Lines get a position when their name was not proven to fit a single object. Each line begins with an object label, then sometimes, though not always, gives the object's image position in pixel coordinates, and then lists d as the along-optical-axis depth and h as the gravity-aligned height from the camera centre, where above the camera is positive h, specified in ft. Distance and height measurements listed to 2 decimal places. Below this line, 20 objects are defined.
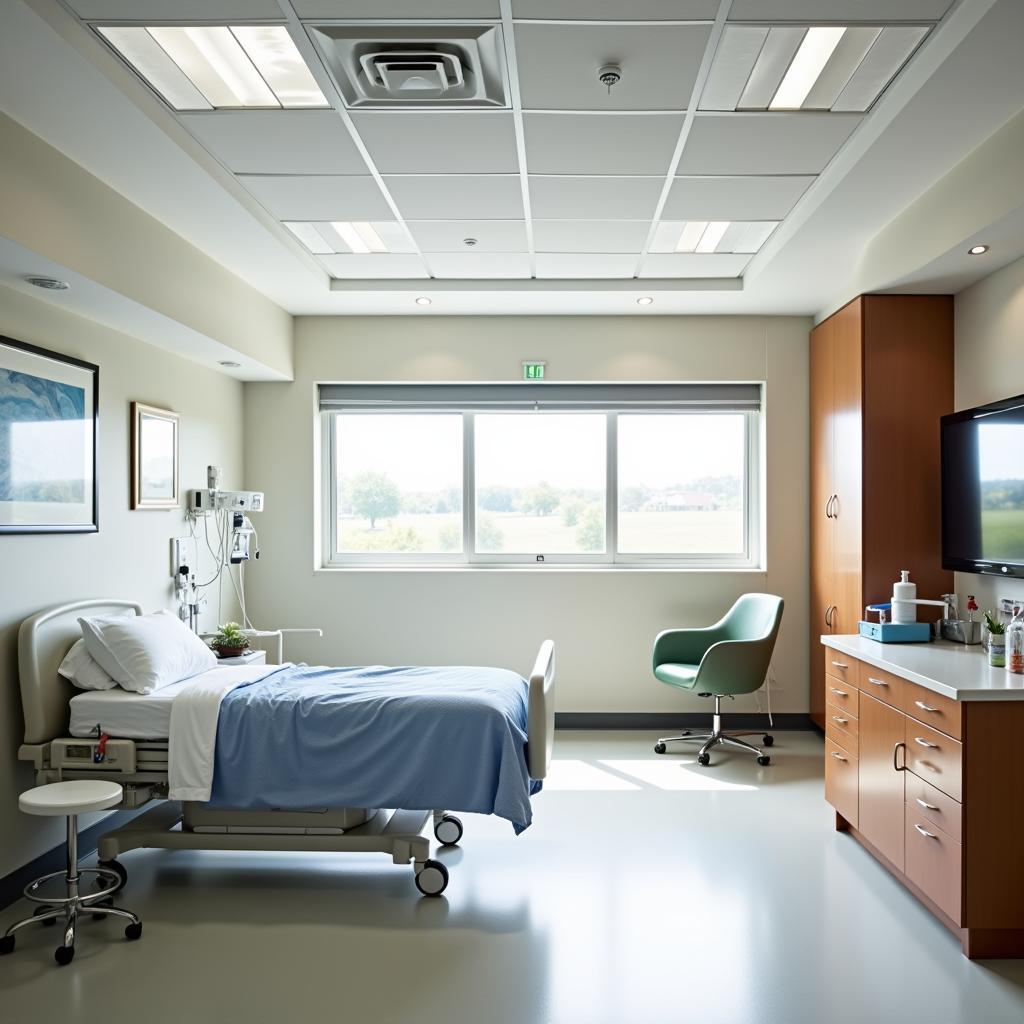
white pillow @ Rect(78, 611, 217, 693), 11.06 -1.85
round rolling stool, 8.81 -3.73
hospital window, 18.94 +0.75
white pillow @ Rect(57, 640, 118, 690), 10.95 -2.07
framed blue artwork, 10.41 +0.98
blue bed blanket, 10.25 -2.97
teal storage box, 12.07 -1.69
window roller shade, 18.60 +2.66
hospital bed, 10.34 -3.16
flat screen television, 10.96 +0.38
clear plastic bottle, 9.60 -1.50
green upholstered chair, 15.64 -2.73
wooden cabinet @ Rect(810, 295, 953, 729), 13.84 +1.34
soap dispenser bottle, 12.37 -1.27
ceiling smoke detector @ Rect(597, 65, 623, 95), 8.47 +4.52
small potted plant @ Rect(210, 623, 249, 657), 14.43 -2.22
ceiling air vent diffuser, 7.88 +4.54
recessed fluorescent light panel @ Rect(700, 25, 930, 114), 7.96 +4.60
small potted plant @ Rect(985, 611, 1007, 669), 10.19 -1.60
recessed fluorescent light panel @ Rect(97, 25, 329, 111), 7.96 +4.59
